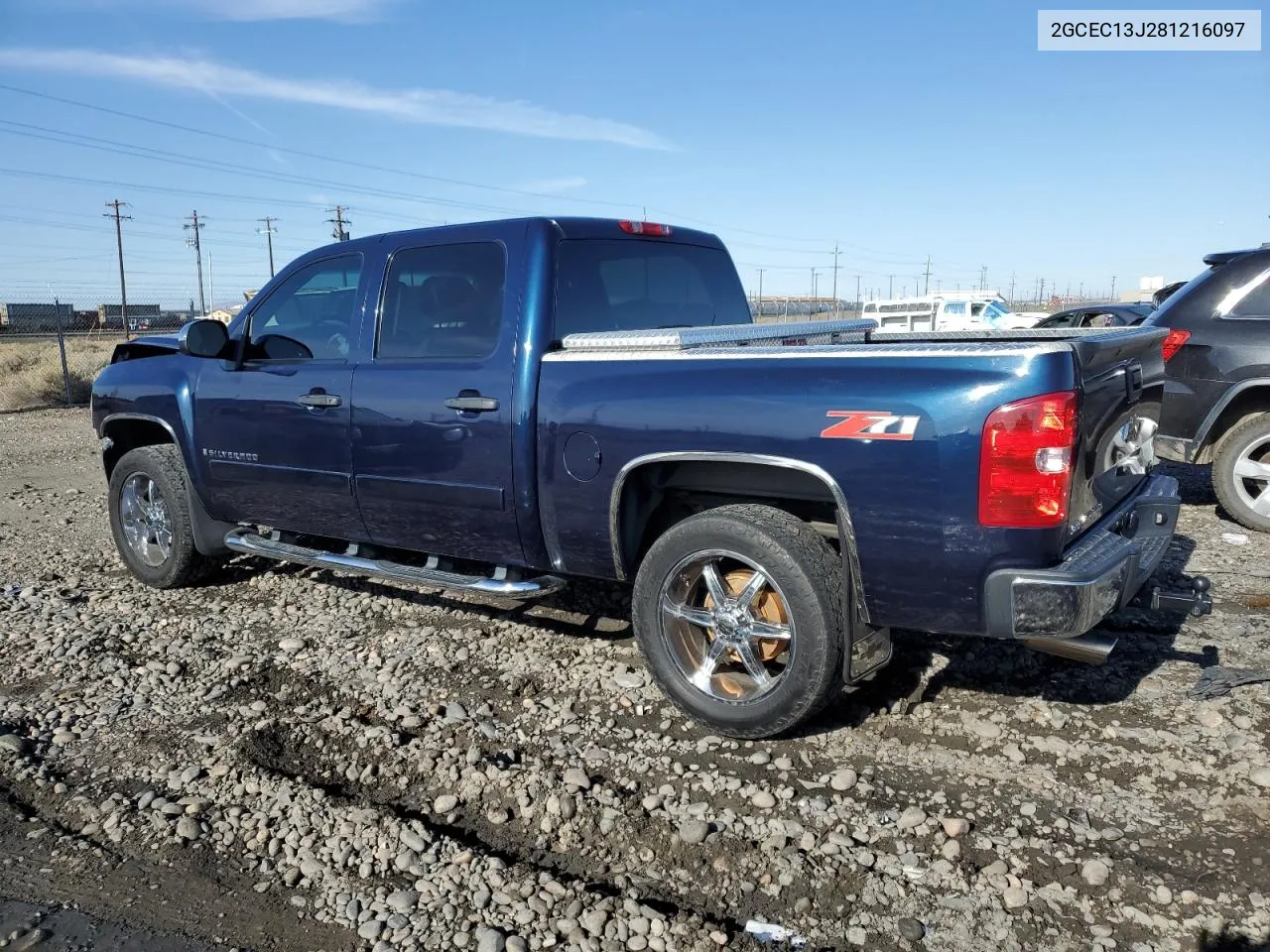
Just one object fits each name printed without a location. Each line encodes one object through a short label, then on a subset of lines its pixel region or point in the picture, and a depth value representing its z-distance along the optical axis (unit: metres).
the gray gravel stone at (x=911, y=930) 2.48
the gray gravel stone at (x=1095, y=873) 2.67
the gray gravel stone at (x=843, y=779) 3.24
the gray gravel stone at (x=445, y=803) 3.18
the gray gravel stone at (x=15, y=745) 3.65
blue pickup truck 2.96
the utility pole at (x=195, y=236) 68.88
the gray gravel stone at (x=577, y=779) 3.28
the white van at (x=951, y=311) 24.25
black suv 6.24
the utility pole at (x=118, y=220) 61.97
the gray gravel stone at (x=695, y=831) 2.95
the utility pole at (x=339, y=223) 50.92
